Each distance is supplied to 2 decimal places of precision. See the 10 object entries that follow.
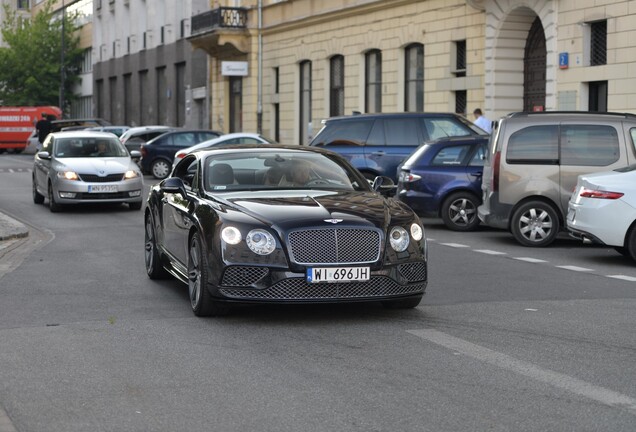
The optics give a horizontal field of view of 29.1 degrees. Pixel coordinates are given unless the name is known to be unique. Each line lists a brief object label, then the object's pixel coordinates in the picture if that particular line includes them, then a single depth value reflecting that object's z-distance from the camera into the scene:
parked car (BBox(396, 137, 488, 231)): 19.28
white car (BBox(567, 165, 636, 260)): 14.23
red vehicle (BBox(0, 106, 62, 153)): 69.38
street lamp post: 77.38
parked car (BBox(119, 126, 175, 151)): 40.64
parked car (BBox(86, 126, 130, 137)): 48.92
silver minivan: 16.36
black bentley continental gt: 9.37
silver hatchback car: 23.14
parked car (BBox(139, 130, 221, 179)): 36.84
